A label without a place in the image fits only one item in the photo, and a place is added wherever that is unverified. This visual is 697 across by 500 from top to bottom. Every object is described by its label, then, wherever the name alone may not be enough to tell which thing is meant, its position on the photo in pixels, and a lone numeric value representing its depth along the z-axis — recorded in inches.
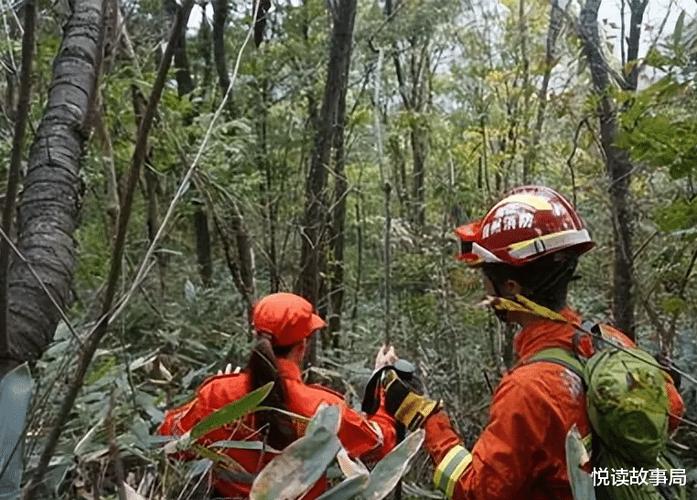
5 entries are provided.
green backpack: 68.0
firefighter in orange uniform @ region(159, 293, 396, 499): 107.0
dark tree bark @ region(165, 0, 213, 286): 330.6
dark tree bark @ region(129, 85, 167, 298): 162.7
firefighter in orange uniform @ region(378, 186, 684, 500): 76.8
